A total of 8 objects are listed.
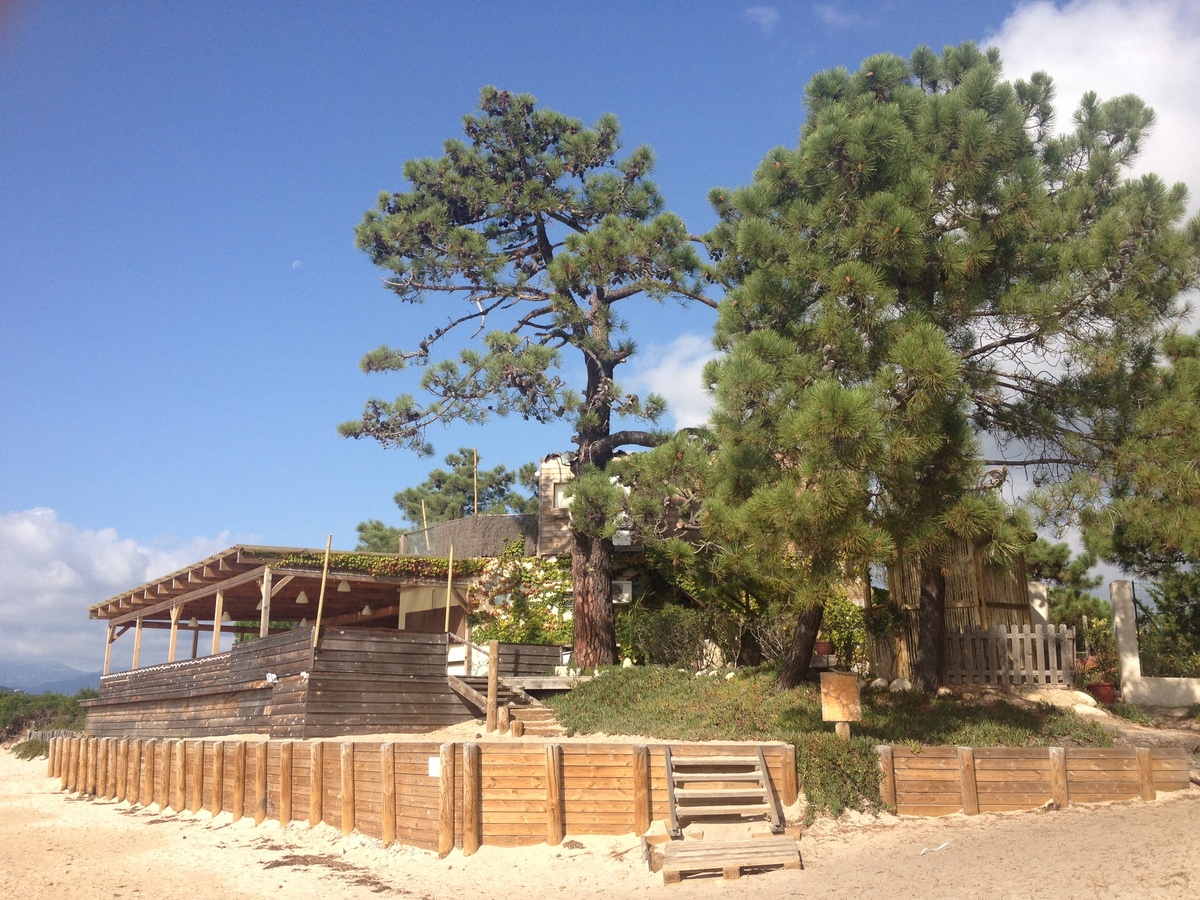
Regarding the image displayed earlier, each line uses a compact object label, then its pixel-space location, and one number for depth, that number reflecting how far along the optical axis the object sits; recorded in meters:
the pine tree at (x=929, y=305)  10.47
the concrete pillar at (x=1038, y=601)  17.53
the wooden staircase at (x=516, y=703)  15.62
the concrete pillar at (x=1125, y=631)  15.02
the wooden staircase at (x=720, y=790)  9.76
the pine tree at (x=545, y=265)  18.58
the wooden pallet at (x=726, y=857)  8.91
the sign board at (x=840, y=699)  10.73
